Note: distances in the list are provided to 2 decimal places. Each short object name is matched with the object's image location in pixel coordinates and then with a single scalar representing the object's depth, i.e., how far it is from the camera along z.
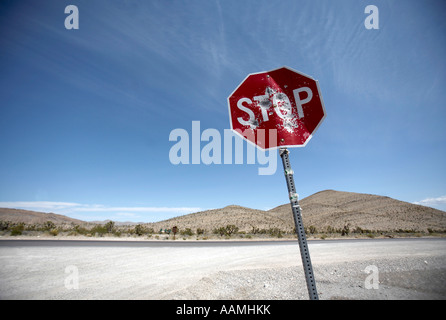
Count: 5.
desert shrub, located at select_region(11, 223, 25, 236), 23.11
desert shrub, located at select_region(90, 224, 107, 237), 28.95
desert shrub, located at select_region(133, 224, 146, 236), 30.98
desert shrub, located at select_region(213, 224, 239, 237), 33.55
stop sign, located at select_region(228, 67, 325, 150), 2.10
